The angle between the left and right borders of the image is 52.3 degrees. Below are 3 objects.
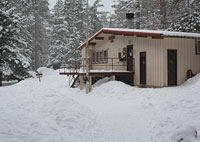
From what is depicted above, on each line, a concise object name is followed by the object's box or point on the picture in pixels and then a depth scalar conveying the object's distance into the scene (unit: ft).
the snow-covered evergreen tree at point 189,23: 70.28
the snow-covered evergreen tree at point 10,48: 61.31
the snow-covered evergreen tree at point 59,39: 129.70
